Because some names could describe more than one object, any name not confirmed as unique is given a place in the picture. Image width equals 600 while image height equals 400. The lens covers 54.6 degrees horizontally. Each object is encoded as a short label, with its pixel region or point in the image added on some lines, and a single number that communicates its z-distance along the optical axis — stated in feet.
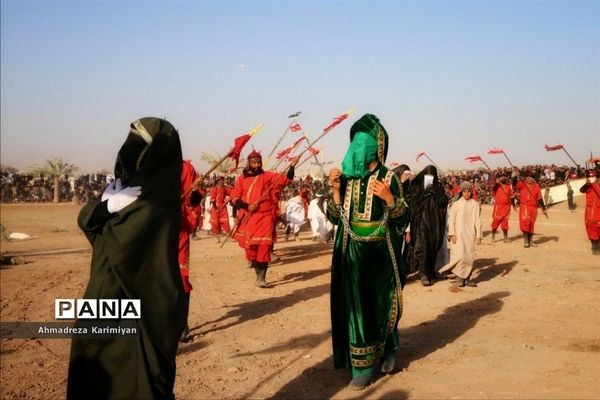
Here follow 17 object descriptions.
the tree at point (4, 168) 157.56
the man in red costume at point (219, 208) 55.16
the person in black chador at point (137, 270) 9.61
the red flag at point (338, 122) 23.15
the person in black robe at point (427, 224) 32.22
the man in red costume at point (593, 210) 41.52
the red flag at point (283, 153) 40.34
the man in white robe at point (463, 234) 30.63
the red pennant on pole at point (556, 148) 52.00
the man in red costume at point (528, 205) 47.49
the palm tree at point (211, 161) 142.06
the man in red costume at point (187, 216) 18.75
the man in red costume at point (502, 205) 51.78
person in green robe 16.11
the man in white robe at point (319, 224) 52.37
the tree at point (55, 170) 140.30
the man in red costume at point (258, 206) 30.99
